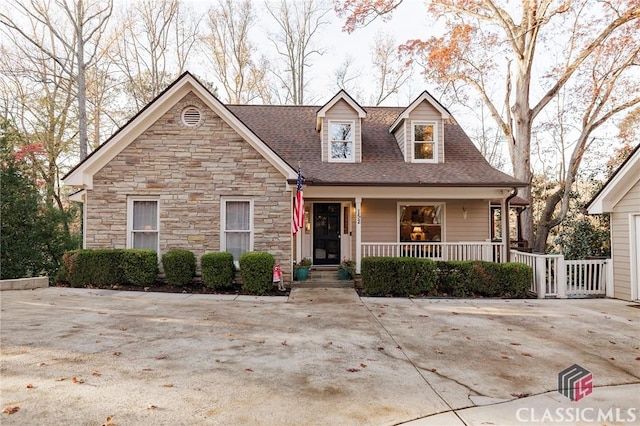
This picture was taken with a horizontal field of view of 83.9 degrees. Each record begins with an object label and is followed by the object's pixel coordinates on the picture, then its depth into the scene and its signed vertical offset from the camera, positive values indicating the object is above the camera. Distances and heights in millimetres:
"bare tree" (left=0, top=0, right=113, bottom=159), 15258 +9152
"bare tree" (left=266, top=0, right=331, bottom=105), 22297 +11758
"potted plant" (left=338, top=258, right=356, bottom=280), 10391 -1201
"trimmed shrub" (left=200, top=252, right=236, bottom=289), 9305 -1049
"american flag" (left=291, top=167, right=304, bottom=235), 9492 +618
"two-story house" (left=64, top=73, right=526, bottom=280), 10016 +1208
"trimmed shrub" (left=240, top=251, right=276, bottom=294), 9195 -1110
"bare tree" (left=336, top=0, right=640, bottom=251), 13078 +6895
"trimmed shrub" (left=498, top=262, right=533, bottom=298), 9242 -1275
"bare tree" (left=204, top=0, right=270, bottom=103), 22047 +11337
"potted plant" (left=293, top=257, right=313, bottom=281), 10234 -1155
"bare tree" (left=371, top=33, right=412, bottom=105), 23062 +10628
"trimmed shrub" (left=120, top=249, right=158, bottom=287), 9438 -981
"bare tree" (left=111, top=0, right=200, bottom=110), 20188 +10707
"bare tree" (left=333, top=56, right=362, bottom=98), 24031 +10391
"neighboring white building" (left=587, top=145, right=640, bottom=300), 8664 +259
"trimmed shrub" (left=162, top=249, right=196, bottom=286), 9430 -981
